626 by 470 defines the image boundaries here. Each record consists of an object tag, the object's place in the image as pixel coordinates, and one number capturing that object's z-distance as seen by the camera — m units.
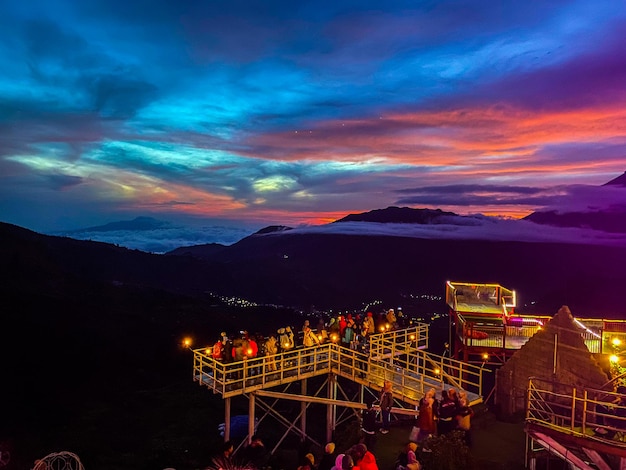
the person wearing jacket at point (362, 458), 11.45
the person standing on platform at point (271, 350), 19.78
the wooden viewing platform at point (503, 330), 19.72
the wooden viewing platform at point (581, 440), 12.22
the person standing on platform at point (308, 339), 21.45
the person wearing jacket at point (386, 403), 16.64
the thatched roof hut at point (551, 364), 18.38
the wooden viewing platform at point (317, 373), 18.75
